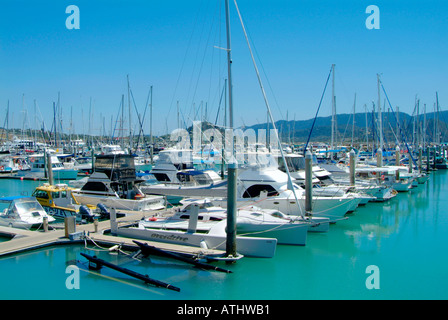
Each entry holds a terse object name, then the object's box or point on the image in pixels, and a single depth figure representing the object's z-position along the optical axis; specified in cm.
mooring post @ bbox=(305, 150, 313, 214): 1908
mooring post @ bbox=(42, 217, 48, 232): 1808
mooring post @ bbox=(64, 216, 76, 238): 1689
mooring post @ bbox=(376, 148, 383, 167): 3719
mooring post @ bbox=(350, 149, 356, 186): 2928
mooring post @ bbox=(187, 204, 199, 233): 1577
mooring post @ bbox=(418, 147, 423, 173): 5256
